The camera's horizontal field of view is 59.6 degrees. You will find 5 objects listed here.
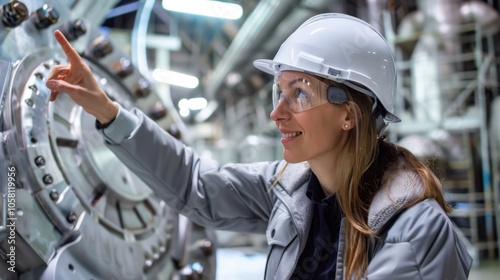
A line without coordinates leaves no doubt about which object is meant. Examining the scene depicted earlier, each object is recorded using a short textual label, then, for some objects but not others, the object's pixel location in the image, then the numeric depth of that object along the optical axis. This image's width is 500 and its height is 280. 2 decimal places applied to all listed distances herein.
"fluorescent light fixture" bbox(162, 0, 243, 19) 2.88
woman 1.08
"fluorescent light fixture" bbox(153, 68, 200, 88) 4.25
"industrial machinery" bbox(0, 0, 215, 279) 1.10
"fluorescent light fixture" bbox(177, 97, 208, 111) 5.51
